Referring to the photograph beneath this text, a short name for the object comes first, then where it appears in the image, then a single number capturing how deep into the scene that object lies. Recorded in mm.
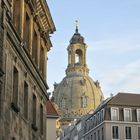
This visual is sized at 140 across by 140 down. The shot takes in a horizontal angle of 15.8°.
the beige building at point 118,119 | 95812
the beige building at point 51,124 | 56938
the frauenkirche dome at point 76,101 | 192875
